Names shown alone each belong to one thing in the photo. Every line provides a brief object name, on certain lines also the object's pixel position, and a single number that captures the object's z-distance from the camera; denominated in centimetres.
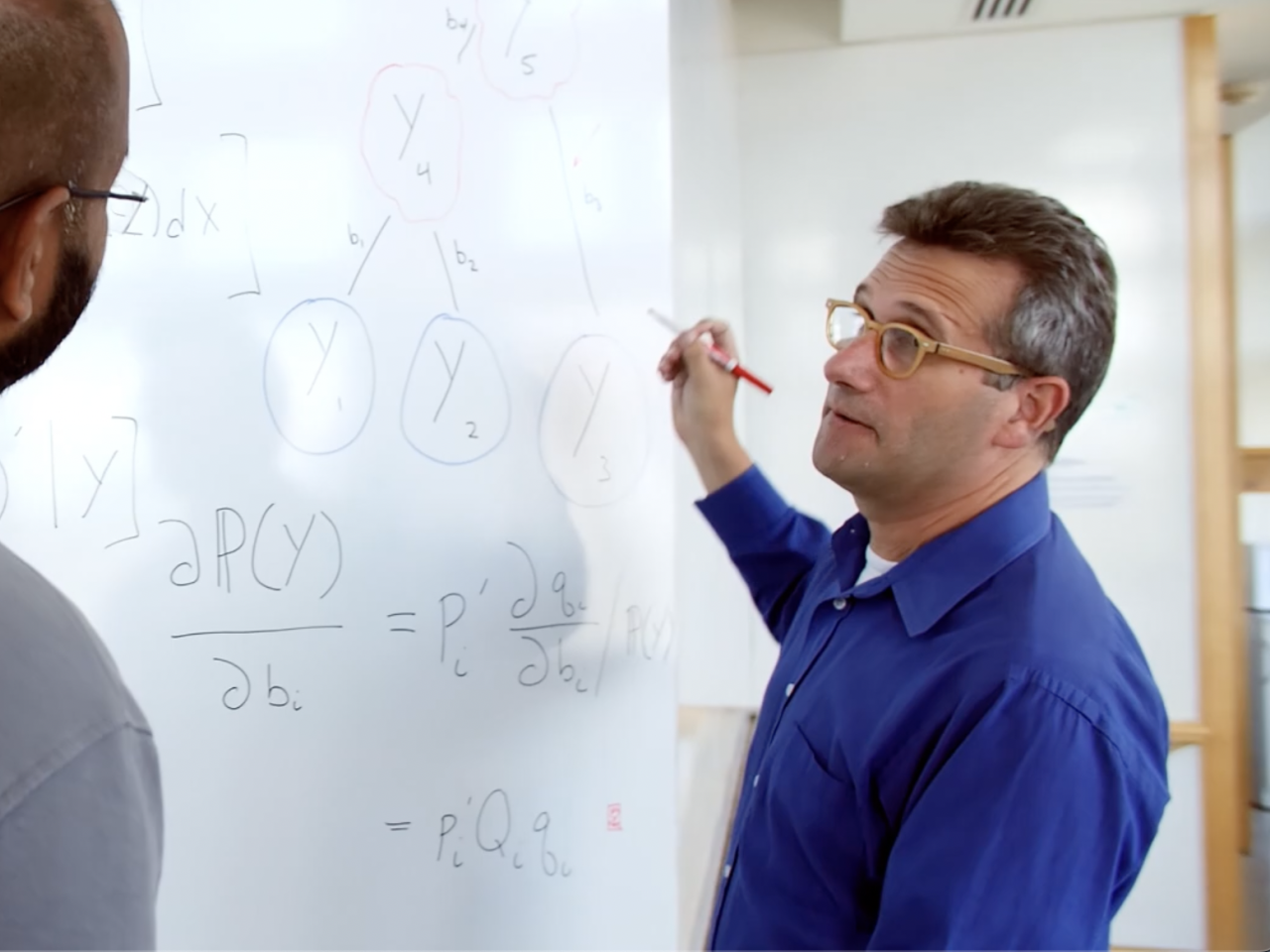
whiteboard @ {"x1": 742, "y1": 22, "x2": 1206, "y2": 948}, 193
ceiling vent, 183
